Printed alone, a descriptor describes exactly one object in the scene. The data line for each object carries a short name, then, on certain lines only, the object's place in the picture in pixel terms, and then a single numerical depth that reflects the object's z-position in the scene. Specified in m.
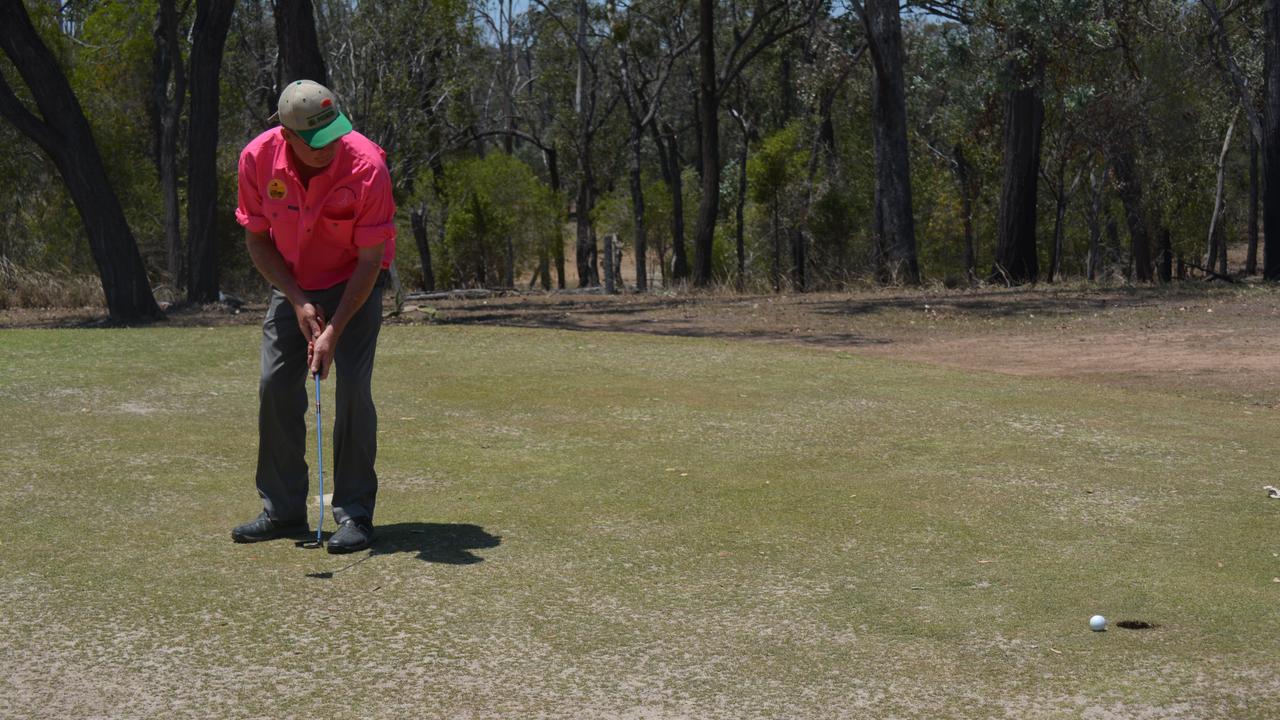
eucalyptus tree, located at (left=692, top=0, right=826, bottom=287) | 31.61
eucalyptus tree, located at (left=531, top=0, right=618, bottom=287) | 47.31
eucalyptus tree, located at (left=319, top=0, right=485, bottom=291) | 41.50
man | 5.96
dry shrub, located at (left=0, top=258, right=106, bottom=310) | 23.16
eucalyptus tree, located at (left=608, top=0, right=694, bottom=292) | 43.31
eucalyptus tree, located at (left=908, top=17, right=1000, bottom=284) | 30.33
